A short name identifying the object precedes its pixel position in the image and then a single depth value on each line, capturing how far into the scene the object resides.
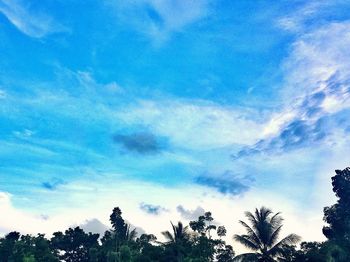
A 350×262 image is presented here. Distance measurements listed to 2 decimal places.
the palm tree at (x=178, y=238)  47.69
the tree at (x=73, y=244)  71.94
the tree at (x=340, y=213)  45.50
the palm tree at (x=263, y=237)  35.28
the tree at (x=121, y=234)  59.16
